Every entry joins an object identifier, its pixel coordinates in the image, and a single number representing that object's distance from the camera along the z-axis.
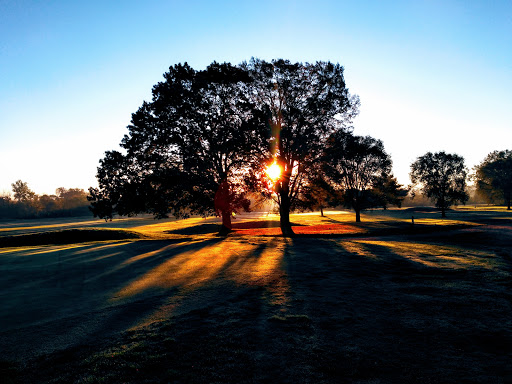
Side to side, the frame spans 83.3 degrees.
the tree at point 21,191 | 136.77
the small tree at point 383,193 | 52.34
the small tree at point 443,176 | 61.03
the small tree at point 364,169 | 51.50
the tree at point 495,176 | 79.00
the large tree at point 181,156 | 27.59
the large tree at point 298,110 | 25.72
